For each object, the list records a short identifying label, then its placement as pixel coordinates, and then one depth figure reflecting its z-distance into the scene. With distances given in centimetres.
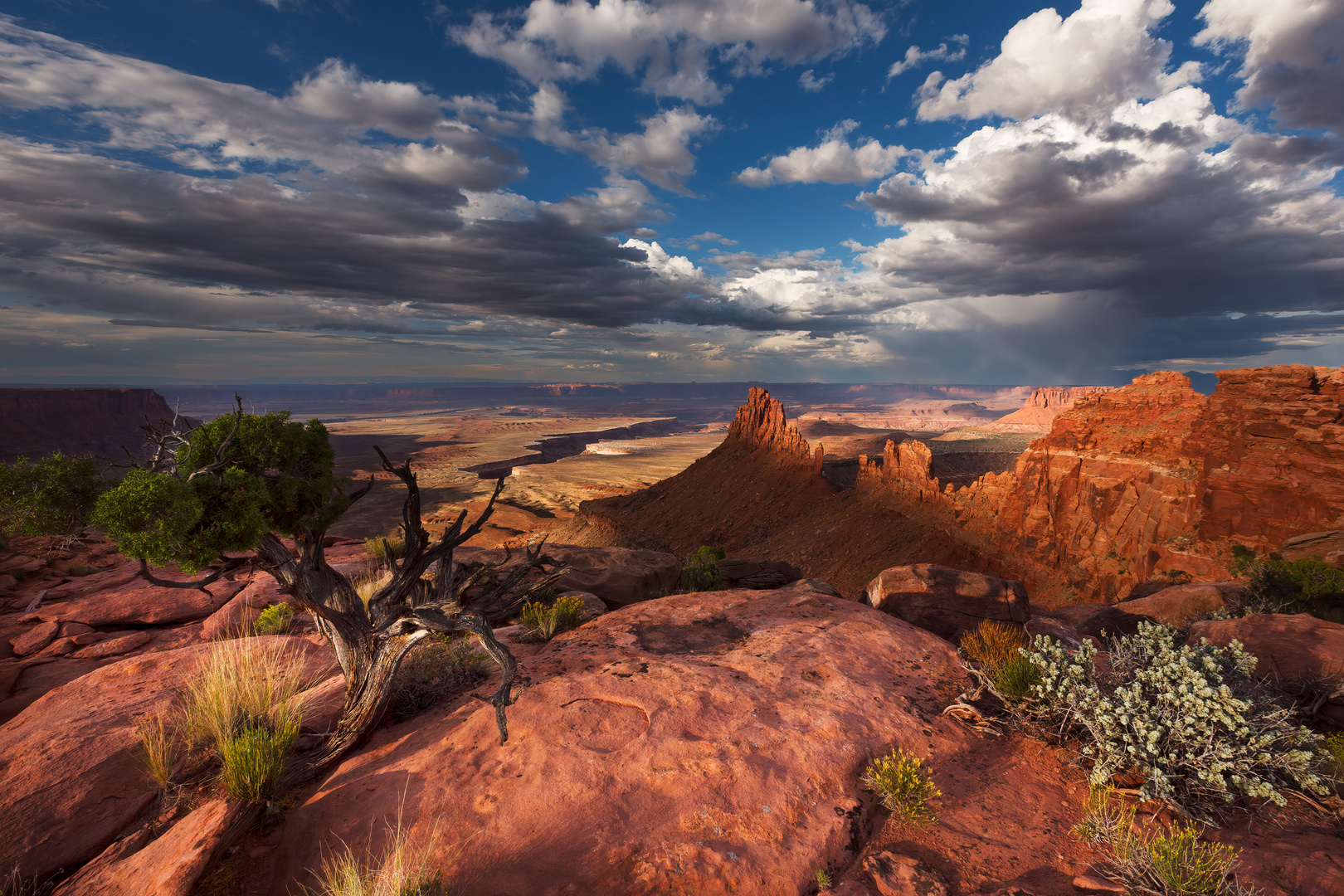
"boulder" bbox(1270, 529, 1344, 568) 1679
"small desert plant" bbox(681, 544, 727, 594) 1977
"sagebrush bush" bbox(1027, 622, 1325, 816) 486
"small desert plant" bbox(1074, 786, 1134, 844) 452
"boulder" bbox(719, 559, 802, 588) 2039
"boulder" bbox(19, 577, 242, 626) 1150
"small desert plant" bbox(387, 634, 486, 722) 718
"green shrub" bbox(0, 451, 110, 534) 867
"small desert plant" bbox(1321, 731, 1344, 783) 525
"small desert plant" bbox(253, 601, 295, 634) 1059
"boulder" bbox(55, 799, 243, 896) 411
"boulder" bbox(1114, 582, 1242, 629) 1334
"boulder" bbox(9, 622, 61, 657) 1028
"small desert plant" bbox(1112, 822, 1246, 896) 377
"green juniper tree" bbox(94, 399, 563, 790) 525
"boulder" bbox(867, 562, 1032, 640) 1116
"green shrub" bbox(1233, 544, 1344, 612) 1292
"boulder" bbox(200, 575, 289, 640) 1119
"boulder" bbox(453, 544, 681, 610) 1575
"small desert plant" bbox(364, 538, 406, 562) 1633
